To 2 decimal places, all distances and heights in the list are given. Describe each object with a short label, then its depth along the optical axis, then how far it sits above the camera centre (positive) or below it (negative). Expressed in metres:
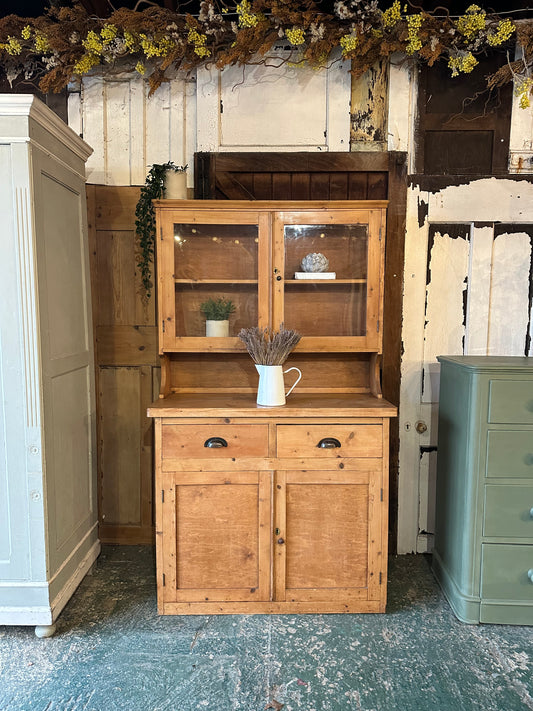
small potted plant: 2.33 -0.04
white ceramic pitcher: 2.16 -0.37
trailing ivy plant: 2.38 +0.43
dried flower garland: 2.23 +1.24
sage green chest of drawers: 2.05 -0.81
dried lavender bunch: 2.15 -0.19
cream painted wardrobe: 1.89 -0.26
